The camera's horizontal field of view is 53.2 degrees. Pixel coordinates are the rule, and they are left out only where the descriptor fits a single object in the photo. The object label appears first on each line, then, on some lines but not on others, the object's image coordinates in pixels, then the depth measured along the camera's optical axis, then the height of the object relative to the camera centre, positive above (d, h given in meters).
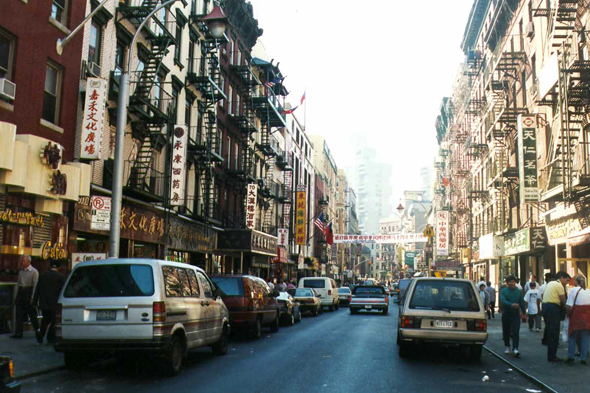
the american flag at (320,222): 57.06 +5.33
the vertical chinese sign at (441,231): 57.53 +4.88
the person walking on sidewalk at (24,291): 13.88 -0.51
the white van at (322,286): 33.53 -0.52
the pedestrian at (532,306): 20.39 -0.81
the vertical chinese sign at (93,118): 17.58 +4.57
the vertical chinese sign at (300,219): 59.28 +5.77
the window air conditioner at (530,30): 30.45 +13.08
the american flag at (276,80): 48.30 +16.20
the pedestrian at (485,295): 26.16 -0.60
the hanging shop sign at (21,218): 14.77 +1.33
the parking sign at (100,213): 14.41 +1.43
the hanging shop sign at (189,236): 26.47 +1.86
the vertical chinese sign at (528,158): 26.17 +5.58
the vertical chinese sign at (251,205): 37.38 +4.47
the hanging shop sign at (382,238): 55.16 +3.99
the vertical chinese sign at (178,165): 24.50 +4.54
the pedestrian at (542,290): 14.70 -0.20
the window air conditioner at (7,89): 14.88 +4.57
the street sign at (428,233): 56.53 +4.55
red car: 15.66 -0.71
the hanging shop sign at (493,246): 36.06 +2.19
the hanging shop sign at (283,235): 49.69 +3.45
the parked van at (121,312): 9.36 -0.64
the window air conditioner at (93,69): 18.94 +6.62
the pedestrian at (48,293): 13.16 -0.51
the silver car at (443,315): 12.02 -0.71
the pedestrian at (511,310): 13.13 -0.61
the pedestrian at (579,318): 11.88 -0.68
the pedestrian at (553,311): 12.34 -0.59
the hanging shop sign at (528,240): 27.47 +2.05
